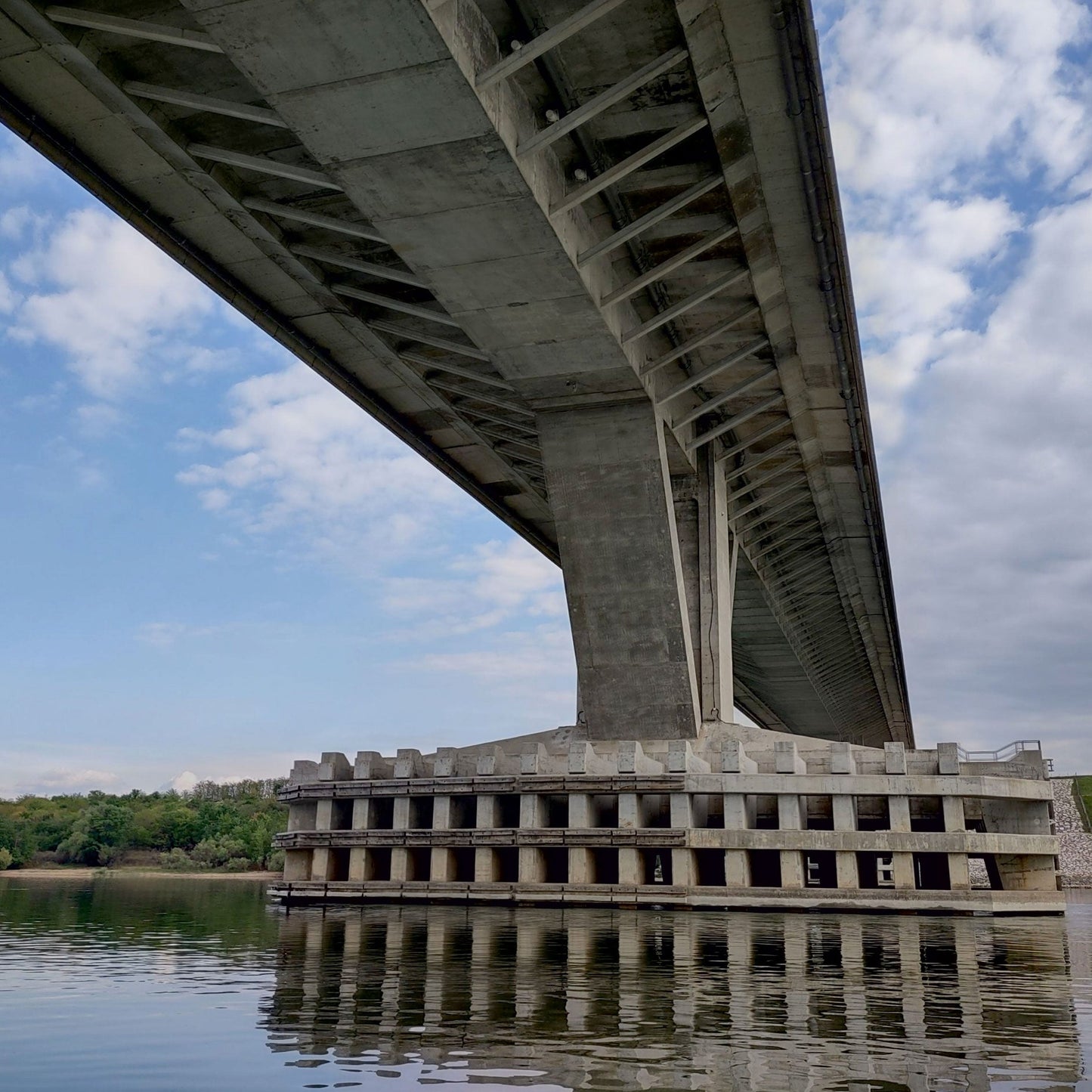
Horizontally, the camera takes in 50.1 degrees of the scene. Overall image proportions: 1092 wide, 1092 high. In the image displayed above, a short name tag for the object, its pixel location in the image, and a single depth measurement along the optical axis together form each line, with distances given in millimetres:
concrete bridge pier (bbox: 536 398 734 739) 26656
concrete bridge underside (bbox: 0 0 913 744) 16859
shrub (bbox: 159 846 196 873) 97375
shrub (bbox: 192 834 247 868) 97750
